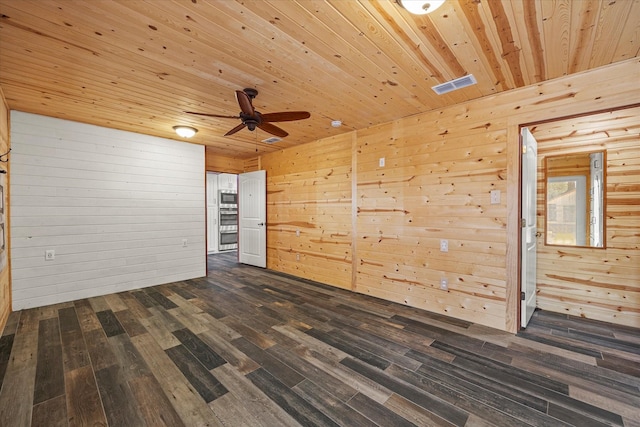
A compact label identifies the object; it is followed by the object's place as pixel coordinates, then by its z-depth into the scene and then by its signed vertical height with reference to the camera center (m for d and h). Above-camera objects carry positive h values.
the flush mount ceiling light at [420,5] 1.50 +1.18
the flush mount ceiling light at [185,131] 3.89 +1.19
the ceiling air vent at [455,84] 2.51 +1.24
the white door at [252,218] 5.71 -0.19
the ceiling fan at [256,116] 2.51 +0.94
